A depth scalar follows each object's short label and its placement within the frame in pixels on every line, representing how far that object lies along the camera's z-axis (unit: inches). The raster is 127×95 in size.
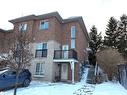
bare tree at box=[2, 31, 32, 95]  230.9
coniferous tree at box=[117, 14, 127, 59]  733.6
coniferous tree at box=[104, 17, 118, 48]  779.2
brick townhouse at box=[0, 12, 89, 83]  481.9
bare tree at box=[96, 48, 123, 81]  526.6
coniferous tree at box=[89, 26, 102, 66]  800.0
